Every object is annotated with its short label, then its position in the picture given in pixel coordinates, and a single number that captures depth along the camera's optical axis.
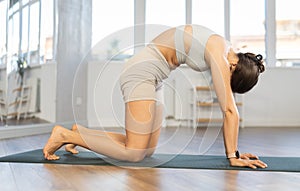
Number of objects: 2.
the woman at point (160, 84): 1.43
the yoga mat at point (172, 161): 1.48
